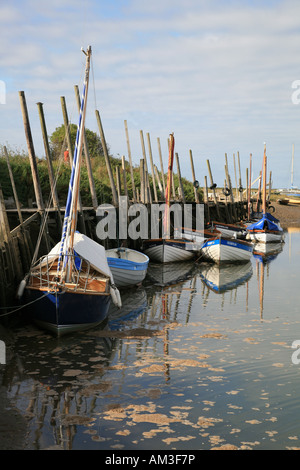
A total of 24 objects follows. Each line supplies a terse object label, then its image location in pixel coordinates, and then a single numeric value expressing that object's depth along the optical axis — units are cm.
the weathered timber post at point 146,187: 3531
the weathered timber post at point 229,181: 5648
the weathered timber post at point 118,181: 3090
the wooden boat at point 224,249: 3083
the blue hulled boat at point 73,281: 1420
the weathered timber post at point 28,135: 1928
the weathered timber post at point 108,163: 2850
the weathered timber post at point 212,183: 4903
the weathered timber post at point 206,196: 4609
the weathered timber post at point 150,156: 3966
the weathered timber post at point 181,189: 4231
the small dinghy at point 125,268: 2083
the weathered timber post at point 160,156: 4291
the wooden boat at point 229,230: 3884
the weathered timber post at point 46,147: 2112
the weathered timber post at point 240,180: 6048
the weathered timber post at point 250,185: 5827
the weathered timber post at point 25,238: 1794
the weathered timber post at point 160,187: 4235
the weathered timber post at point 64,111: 2384
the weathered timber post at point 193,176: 4434
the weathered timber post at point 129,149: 3425
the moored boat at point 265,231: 4172
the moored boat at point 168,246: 2997
